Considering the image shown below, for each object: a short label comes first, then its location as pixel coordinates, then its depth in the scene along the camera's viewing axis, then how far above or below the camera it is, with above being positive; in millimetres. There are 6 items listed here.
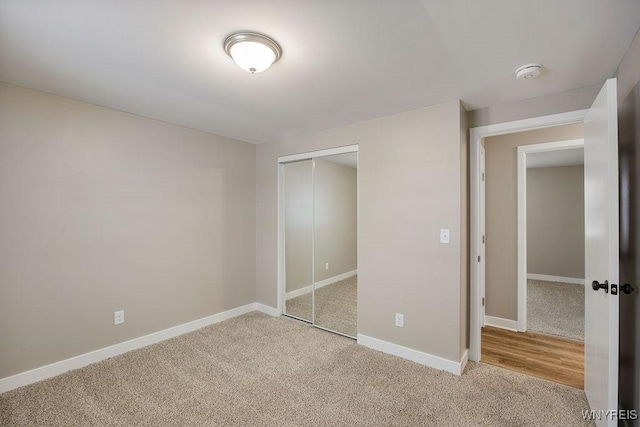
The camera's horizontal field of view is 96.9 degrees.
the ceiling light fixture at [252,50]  1585 +955
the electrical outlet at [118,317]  2764 -1020
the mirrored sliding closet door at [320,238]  3768 -350
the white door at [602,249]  1527 -219
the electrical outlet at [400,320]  2797 -1062
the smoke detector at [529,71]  1901 +969
